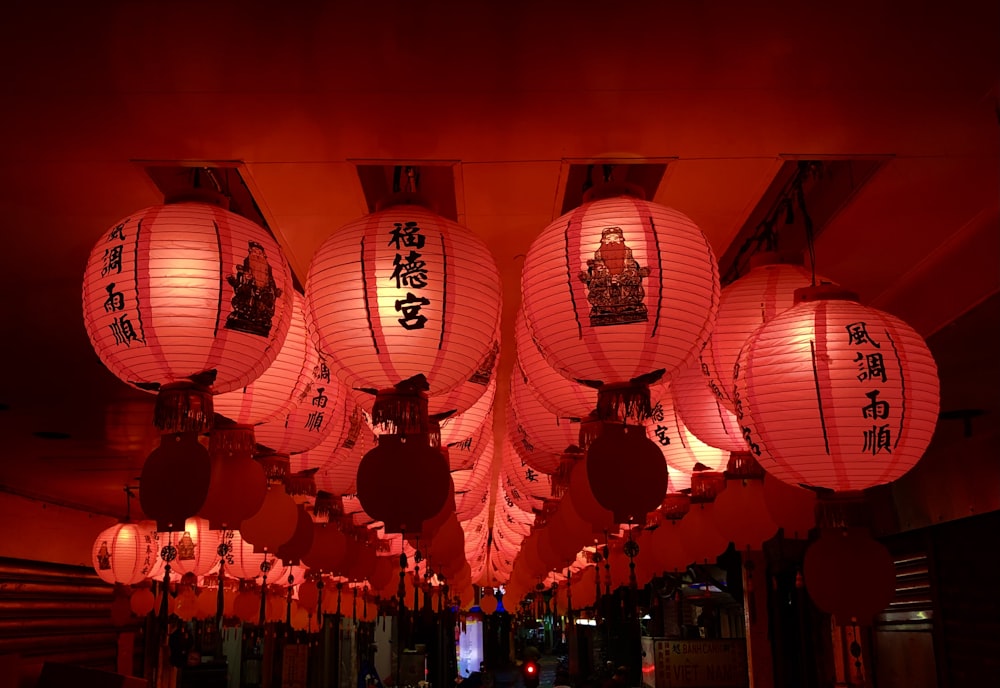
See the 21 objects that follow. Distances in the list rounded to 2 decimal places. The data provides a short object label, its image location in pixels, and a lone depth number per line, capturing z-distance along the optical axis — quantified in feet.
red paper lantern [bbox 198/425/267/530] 9.25
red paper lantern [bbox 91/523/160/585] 26.35
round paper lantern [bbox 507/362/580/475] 11.47
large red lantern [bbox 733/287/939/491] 7.86
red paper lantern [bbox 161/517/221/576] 25.03
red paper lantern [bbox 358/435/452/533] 7.59
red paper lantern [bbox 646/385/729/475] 12.12
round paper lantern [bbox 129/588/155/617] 31.32
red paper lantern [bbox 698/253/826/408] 9.64
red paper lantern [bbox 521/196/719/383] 7.51
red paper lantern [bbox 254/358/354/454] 10.06
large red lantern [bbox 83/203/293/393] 7.32
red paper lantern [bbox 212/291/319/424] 9.09
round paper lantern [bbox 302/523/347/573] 13.74
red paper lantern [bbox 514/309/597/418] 9.61
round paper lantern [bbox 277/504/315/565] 12.51
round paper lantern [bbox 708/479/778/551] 12.26
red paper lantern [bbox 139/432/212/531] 7.74
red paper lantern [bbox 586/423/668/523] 7.79
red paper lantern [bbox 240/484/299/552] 11.37
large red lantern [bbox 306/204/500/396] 7.48
